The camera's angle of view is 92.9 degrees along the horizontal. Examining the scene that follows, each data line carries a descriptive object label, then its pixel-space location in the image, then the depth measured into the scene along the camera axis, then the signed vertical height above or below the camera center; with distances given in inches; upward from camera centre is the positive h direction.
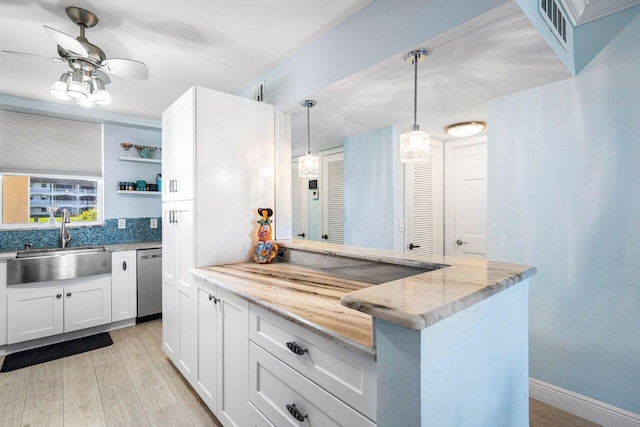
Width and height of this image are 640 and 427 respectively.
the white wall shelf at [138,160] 150.6 +26.9
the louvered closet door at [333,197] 163.5 +8.2
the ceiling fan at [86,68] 71.6 +37.4
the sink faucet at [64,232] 132.6 -8.4
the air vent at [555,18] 58.1 +39.3
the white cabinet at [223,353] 60.8 -31.1
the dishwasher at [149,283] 136.2 -32.2
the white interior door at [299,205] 188.7 +4.5
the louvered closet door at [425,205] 135.2 +3.3
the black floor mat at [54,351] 101.8 -50.1
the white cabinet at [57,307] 108.5 -35.9
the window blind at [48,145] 126.3 +30.1
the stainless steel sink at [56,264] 107.3 -19.2
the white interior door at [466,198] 134.2 +6.2
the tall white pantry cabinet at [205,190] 83.1 +6.8
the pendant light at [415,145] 68.3 +15.0
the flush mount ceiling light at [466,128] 118.2 +33.0
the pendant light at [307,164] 96.3 +15.3
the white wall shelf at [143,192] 150.7 +10.4
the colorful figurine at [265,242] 89.3 -8.9
